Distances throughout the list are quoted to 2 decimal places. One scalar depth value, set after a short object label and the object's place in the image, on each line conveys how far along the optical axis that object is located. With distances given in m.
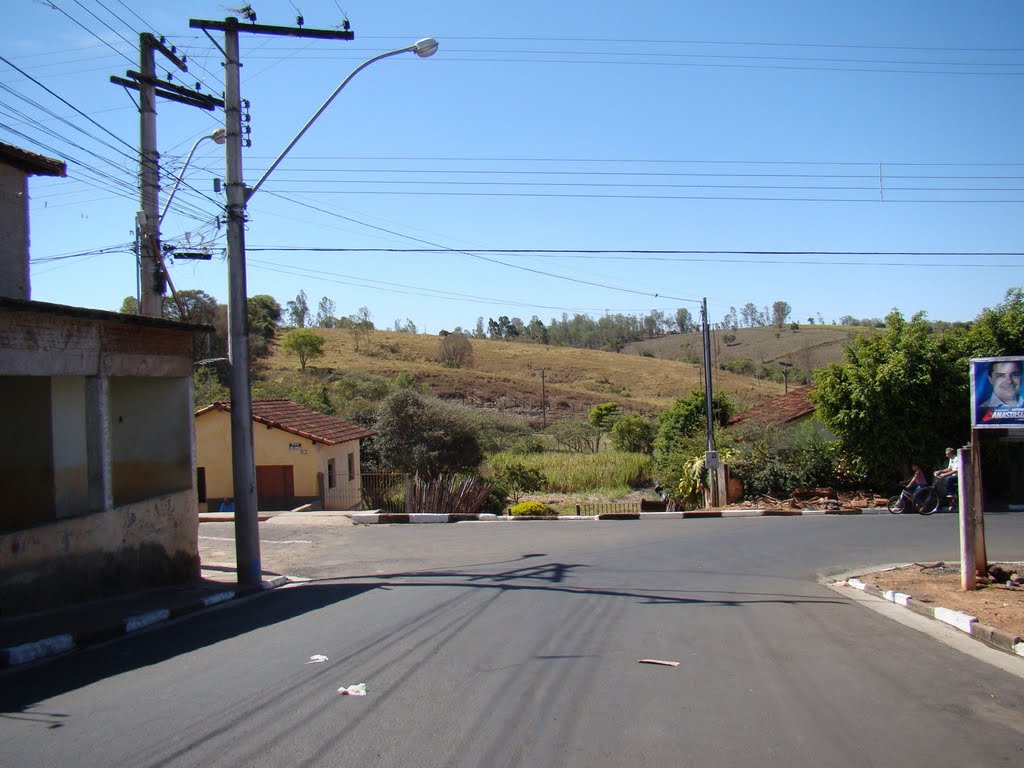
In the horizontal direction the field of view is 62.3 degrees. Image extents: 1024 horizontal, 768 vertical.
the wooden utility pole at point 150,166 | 15.76
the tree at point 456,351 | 86.75
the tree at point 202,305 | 49.72
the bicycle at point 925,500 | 22.67
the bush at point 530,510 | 26.64
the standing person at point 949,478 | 22.06
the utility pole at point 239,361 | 13.91
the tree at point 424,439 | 33.44
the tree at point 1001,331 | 24.70
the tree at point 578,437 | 49.72
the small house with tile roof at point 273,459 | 28.97
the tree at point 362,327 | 92.50
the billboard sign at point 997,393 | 10.82
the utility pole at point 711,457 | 26.79
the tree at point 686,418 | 35.47
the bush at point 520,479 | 35.97
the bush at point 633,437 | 46.28
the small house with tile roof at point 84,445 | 10.54
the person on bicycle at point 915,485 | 22.69
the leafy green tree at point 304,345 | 69.81
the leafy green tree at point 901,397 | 24.92
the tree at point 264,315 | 78.12
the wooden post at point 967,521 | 11.47
